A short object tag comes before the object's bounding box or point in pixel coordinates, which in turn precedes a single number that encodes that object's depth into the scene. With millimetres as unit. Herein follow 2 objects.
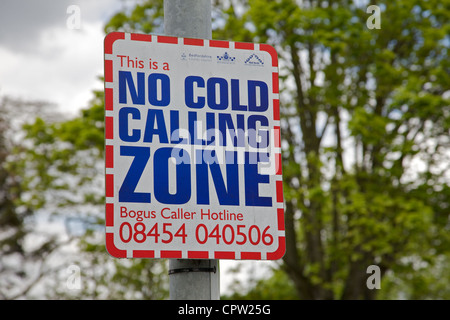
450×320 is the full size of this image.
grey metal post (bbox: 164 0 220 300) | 3213
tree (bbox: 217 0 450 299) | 12734
